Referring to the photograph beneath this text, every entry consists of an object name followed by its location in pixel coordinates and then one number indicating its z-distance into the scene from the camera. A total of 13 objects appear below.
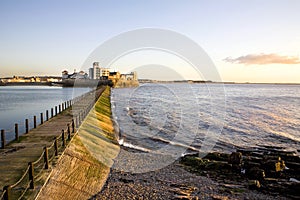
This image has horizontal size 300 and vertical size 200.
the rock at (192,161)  10.48
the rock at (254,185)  8.36
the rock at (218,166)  10.10
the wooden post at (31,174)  5.16
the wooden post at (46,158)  6.27
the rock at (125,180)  8.32
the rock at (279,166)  9.99
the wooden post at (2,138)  8.66
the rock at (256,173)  9.31
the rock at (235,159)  10.55
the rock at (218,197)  7.40
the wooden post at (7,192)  4.09
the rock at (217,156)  11.35
